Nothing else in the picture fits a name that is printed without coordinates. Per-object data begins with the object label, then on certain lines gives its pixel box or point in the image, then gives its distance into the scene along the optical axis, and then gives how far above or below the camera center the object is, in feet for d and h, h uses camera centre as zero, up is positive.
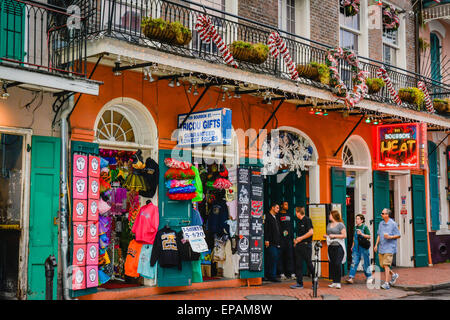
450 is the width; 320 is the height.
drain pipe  30.63 +0.18
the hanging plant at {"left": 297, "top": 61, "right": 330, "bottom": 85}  43.08 +9.56
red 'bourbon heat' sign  49.80 +4.75
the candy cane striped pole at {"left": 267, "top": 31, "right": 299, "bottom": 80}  39.60 +10.28
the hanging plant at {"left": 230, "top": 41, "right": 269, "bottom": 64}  37.99 +9.80
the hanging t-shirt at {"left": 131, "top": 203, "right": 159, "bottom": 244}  34.96 -1.21
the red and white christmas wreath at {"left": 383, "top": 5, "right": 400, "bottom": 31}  56.59 +17.51
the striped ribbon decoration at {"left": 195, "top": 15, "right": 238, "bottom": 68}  35.24 +10.08
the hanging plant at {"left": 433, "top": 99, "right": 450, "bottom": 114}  55.93 +9.07
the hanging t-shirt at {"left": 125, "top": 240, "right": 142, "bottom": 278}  35.22 -3.34
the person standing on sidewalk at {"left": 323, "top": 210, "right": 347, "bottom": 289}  39.40 -2.86
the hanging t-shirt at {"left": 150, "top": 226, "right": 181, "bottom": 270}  35.17 -2.80
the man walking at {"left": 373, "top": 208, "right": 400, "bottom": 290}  40.58 -2.79
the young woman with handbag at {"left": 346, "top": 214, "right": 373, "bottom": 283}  41.37 -3.25
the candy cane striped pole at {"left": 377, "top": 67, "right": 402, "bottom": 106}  48.73 +10.15
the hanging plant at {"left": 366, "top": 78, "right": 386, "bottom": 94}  47.85 +9.54
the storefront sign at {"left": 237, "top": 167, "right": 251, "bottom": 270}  40.19 -1.04
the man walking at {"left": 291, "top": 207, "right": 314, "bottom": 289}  38.99 -2.83
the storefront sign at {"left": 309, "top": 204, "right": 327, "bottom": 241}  44.65 -1.35
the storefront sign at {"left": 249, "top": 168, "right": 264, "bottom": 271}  40.70 -1.28
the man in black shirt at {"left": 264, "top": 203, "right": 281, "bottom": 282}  42.50 -2.76
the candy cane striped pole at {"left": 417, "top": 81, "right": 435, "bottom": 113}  53.43 +9.47
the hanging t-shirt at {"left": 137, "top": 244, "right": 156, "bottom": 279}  35.06 -3.62
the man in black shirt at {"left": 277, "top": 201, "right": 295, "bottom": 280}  43.93 -3.30
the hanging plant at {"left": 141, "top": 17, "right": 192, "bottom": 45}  32.86 +9.70
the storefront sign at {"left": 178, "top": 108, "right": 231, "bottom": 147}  34.50 +4.48
